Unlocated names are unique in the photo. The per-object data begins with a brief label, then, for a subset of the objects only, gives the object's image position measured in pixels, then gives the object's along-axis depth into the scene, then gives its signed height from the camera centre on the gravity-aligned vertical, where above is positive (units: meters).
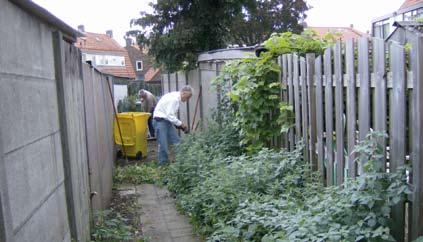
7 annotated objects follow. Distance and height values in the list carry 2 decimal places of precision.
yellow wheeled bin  9.40 -0.76
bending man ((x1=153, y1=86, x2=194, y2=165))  8.50 -0.40
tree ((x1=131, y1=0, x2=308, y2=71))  11.77 +1.93
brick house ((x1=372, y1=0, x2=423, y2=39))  13.08 +2.31
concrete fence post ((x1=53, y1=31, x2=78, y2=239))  3.13 -0.17
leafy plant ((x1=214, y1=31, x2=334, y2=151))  5.14 +0.03
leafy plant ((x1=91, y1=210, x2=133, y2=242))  4.23 -1.35
